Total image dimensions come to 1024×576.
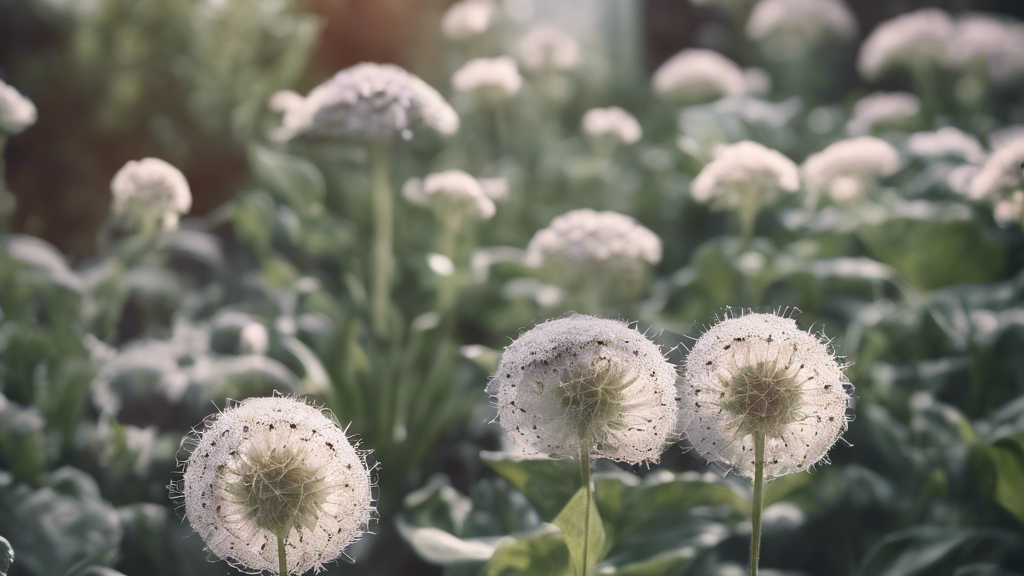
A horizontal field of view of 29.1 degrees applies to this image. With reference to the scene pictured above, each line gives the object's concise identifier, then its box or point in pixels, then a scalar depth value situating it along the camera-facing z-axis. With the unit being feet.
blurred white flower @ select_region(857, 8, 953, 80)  4.86
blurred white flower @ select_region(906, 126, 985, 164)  4.10
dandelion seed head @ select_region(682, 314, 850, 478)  2.34
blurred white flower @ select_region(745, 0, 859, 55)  5.38
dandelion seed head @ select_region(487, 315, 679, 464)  2.35
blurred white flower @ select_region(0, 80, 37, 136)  2.85
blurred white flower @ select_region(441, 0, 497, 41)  4.62
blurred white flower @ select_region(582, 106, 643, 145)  4.13
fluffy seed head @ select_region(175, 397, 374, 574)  2.31
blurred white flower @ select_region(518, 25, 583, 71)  4.67
